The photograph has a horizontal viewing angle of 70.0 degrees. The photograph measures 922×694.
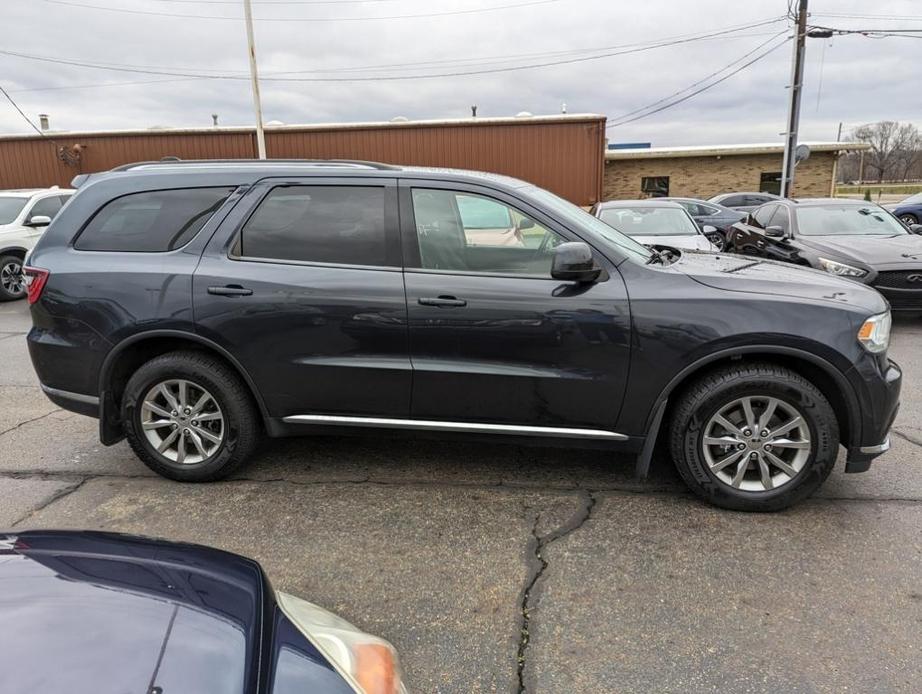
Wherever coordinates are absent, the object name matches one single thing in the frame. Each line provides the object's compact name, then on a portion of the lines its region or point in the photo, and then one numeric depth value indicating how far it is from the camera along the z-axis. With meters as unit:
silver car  9.24
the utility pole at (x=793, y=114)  20.41
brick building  26.98
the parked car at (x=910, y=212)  20.77
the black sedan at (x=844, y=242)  7.50
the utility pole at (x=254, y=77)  20.12
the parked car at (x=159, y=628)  1.21
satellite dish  20.16
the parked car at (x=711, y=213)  16.73
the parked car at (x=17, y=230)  10.60
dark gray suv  3.34
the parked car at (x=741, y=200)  22.22
